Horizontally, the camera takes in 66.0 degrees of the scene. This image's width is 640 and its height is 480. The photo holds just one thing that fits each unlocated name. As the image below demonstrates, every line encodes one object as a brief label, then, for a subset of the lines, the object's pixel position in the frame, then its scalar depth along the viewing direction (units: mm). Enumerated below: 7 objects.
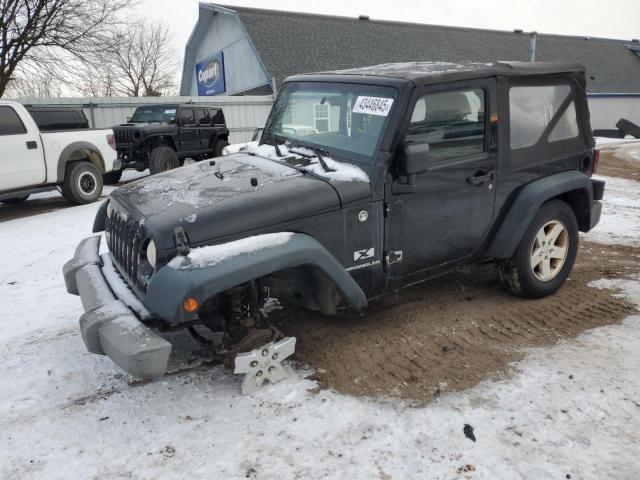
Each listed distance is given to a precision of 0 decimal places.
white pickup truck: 8164
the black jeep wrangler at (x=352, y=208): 2652
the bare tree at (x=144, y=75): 41125
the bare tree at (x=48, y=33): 16594
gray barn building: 21469
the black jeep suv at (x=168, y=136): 11633
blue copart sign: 25205
